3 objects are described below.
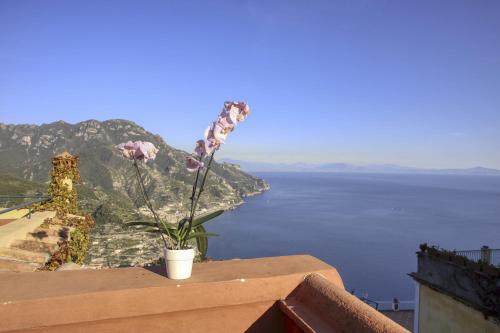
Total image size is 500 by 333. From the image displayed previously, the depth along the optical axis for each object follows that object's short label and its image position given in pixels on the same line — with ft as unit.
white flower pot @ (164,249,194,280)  6.36
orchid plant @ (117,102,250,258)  6.86
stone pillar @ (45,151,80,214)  20.54
